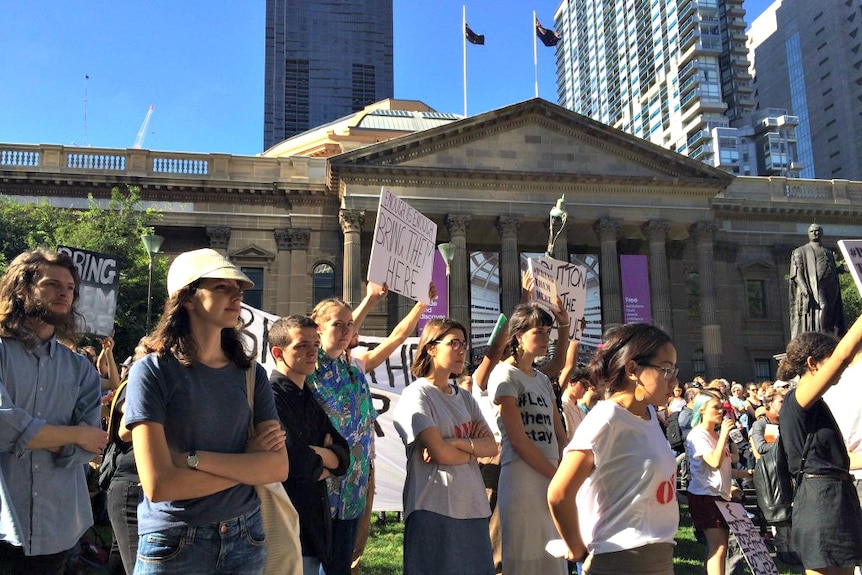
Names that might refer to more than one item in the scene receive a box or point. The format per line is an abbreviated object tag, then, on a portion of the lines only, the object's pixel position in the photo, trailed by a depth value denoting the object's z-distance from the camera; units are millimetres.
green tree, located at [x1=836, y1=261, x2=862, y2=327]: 35906
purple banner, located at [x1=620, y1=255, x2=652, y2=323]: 35688
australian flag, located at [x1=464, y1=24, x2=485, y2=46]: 44125
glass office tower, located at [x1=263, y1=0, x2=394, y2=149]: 130125
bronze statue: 10805
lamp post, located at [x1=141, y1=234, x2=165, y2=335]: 19202
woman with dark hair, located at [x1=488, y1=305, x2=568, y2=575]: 4539
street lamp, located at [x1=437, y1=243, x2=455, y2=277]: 13878
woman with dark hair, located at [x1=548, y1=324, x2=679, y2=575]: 3139
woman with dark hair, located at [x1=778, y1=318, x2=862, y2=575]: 4148
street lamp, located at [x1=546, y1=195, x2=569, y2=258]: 13600
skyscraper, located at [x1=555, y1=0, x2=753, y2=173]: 107500
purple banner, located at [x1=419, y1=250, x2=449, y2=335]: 32031
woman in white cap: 2709
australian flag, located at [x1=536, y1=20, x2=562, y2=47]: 43781
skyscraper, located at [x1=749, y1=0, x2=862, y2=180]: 104375
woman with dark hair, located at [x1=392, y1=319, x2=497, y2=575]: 4312
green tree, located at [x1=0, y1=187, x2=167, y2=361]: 25281
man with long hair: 3322
